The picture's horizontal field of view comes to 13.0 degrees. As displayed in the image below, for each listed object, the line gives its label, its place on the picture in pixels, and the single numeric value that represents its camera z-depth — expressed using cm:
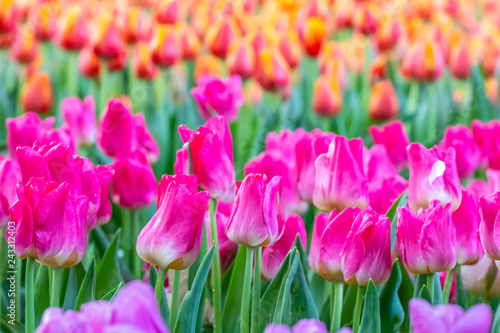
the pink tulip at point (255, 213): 159
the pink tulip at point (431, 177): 166
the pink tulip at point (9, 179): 169
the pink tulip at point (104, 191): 166
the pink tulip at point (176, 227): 158
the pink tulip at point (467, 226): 163
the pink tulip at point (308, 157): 174
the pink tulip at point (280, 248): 169
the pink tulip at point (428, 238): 158
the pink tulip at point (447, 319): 138
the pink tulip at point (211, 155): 163
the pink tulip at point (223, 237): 171
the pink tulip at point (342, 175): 169
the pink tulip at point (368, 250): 159
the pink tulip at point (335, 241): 161
